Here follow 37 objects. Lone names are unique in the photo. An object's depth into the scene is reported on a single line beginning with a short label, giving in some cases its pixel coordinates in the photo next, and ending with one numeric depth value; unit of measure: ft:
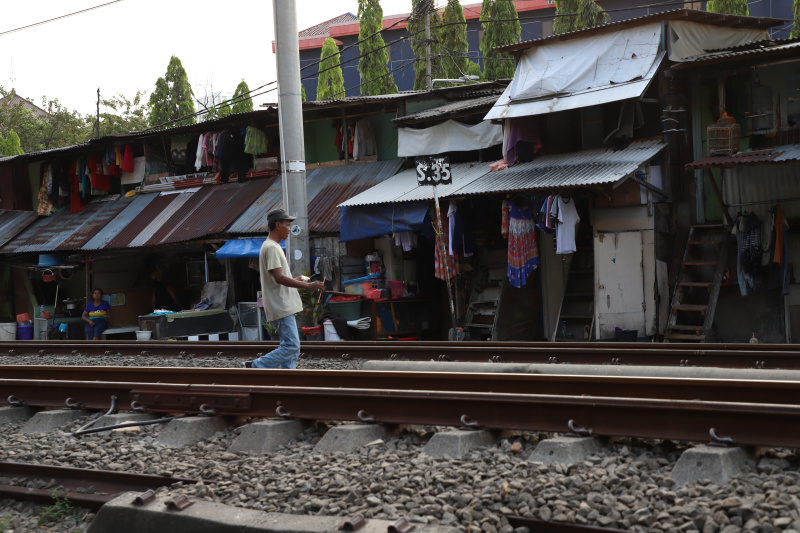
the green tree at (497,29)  103.09
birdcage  43.97
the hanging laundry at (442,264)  52.70
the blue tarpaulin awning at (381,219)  53.26
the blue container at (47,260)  76.74
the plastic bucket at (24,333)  74.74
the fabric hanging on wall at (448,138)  56.59
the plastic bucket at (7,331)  75.51
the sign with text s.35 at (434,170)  43.47
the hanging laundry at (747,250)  44.18
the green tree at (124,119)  142.92
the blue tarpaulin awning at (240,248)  59.88
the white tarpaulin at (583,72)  47.52
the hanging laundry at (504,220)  49.98
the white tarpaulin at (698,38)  48.26
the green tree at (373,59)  114.42
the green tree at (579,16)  86.84
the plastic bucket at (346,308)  54.49
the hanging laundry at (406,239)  56.03
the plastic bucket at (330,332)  52.85
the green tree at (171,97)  127.03
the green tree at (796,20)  76.28
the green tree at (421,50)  104.17
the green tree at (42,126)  136.98
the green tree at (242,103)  130.42
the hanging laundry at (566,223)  46.68
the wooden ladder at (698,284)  44.39
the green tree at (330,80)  122.01
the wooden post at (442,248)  47.96
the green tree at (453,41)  108.06
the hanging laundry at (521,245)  49.55
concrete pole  45.83
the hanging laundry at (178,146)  75.77
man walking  26.08
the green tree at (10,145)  112.27
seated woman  65.98
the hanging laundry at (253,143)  68.74
